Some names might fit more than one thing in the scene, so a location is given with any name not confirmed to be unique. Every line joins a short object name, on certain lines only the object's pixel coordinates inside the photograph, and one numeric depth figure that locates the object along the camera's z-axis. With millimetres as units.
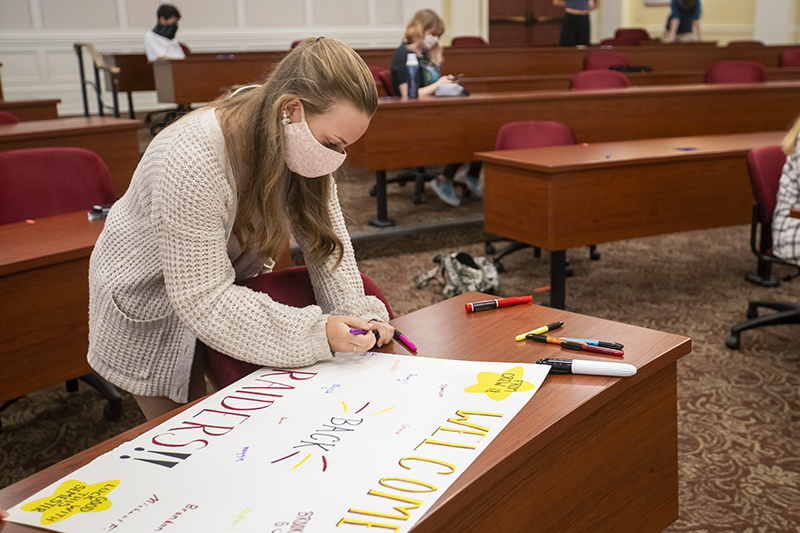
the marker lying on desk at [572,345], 1037
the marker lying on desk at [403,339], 1107
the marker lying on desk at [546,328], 1121
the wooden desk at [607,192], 2822
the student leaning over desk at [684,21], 8562
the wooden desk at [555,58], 6320
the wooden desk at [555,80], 5611
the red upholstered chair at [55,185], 2289
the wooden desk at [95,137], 2986
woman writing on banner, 1005
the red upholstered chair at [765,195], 2654
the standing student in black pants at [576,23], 7348
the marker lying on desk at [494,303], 1252
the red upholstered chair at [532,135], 3523
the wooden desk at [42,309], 1580
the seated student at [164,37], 7137
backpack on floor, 3270
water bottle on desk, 4359
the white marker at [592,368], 964
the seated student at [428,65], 4562
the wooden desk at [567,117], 4027
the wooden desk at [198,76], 5426
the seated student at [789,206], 2453
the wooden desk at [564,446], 781
